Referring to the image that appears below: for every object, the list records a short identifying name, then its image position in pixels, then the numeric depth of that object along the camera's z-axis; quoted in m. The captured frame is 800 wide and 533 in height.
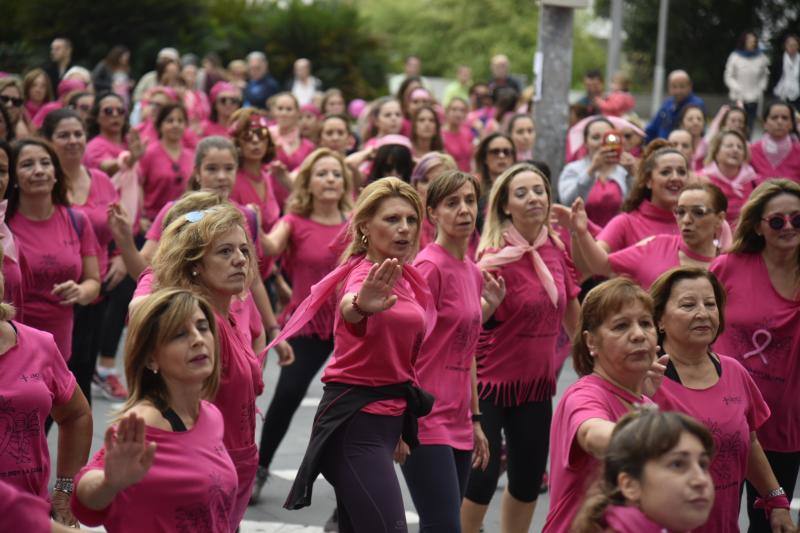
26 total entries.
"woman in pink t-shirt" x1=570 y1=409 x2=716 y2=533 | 7.07
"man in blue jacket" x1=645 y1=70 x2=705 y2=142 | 32.44
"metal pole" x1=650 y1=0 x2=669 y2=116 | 57.41
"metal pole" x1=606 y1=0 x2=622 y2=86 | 49.60
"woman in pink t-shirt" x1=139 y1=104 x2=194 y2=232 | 20.89
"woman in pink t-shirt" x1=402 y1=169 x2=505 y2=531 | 11.10
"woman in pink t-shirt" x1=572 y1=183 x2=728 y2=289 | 13.48
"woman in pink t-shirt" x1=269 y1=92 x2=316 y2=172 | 24.87
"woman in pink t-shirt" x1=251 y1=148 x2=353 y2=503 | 15.05
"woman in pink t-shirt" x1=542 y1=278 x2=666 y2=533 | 8.59
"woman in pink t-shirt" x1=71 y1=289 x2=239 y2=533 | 7.50
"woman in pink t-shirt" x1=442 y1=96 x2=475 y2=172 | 27.19
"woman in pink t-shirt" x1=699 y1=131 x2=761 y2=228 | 20.83
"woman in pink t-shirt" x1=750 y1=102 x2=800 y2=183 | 23.64
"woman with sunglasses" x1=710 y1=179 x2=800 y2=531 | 11.77
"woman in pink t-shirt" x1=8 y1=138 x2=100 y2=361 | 13.41
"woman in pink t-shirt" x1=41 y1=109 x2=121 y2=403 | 15.97
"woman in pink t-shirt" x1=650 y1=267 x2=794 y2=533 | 9.72
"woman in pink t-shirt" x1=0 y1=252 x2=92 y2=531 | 8.75
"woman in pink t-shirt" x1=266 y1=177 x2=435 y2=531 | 10.20
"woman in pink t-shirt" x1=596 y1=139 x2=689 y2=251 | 14.80
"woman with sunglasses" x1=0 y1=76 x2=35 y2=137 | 19.61
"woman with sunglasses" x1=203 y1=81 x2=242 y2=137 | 25.97
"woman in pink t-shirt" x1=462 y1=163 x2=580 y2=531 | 12.91
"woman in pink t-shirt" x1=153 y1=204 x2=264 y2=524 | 9.69
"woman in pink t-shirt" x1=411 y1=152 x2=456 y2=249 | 15.66
